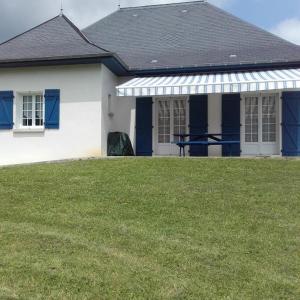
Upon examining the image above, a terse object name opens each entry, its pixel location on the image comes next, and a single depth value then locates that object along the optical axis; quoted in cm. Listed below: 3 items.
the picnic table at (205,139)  1841
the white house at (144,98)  1883
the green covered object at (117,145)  1973
